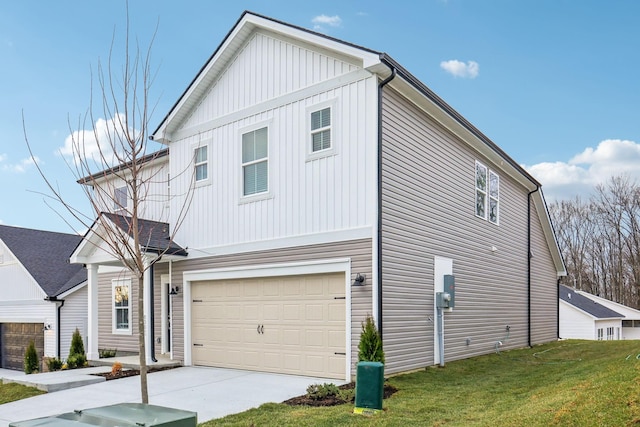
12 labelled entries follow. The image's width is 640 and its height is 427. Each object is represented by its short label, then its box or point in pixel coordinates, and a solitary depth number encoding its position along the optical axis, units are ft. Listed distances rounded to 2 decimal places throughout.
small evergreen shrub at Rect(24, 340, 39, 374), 45.37
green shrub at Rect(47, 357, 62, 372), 42.75
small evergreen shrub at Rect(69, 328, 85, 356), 44.57
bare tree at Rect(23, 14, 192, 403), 22.06
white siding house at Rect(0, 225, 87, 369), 60.39
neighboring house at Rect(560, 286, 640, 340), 98.48
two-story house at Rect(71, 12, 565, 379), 32.89
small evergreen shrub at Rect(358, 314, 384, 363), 29.07
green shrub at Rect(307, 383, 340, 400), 27.12
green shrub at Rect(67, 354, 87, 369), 42.96
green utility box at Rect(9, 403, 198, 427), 12.11
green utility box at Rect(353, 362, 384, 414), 23.66
